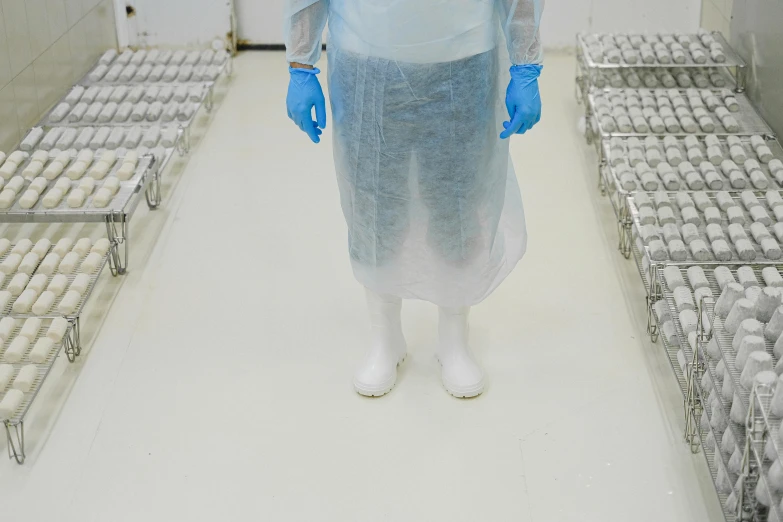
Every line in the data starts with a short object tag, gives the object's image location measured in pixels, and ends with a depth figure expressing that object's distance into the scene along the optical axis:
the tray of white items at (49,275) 2.76
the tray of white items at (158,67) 4.45
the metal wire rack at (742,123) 3.65
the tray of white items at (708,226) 2.84
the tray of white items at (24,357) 2.36
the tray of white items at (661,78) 4.08
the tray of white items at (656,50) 4.04
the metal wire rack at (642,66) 3.98
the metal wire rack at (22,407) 2.33
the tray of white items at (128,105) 4.01
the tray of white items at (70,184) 3.17
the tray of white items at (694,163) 3.29
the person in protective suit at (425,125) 2.15
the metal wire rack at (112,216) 3.14
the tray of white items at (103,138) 3.75
